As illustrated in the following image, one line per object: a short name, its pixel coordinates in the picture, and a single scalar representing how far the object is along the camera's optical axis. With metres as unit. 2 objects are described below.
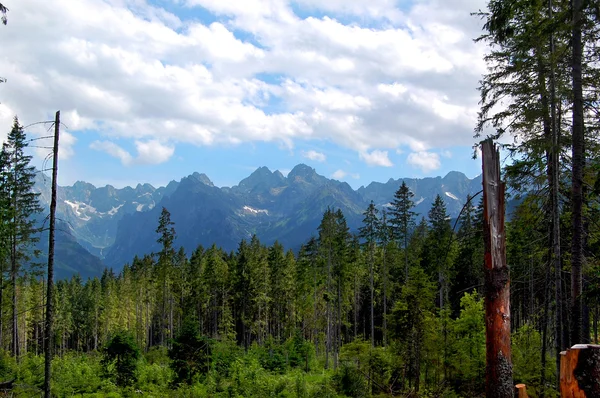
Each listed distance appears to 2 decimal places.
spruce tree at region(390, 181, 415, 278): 41.03
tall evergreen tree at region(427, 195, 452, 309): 38.90
